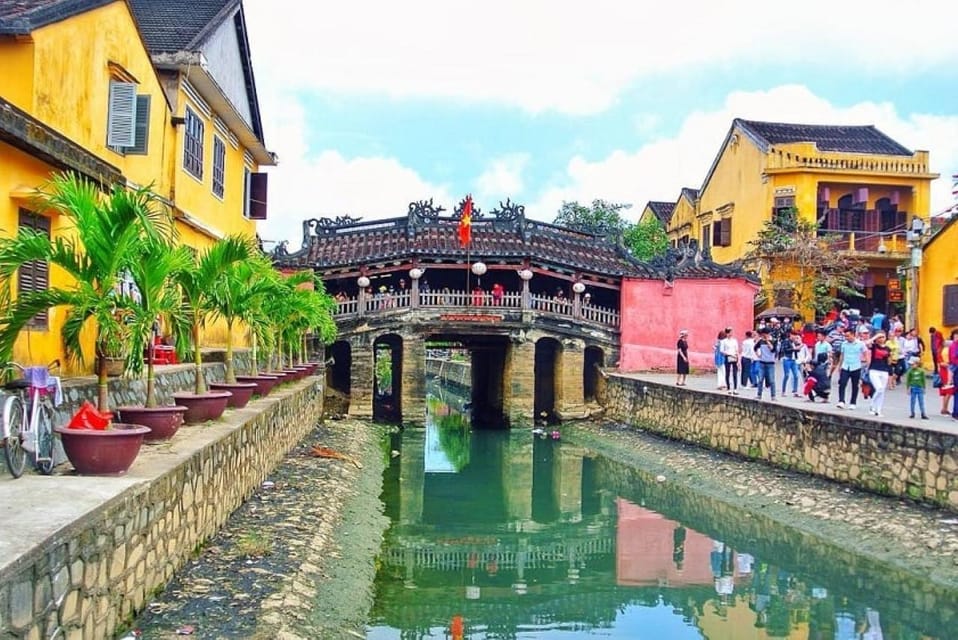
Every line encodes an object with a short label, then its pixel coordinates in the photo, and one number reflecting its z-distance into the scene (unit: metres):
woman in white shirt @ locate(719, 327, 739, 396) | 17.22
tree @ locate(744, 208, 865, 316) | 26.16
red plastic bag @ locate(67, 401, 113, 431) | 5.69
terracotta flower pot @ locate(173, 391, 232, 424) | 8.29
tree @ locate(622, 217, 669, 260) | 34.09
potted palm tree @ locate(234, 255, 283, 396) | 10.71
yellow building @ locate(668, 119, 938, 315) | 27.27
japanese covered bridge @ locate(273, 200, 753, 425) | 22.98
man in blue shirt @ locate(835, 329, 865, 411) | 12.89
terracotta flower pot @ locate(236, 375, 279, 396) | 12.13
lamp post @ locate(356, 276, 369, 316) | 22.81
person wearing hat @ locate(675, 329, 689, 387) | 19.80
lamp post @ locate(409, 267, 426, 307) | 22.98
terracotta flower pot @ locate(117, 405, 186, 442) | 6.81
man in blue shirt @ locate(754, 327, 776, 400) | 15.07
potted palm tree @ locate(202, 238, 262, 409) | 10.21
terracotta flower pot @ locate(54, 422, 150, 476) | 5.41
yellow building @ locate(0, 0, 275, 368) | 7.51
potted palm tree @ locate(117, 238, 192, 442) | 6.66
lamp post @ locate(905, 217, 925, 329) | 19.78
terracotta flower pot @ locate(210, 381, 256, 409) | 10.21
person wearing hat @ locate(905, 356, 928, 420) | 11.81
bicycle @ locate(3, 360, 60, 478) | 5.47
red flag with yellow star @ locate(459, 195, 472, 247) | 23.73
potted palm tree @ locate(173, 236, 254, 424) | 8.54
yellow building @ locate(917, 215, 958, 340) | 18.44
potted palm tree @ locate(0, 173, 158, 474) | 6.02
